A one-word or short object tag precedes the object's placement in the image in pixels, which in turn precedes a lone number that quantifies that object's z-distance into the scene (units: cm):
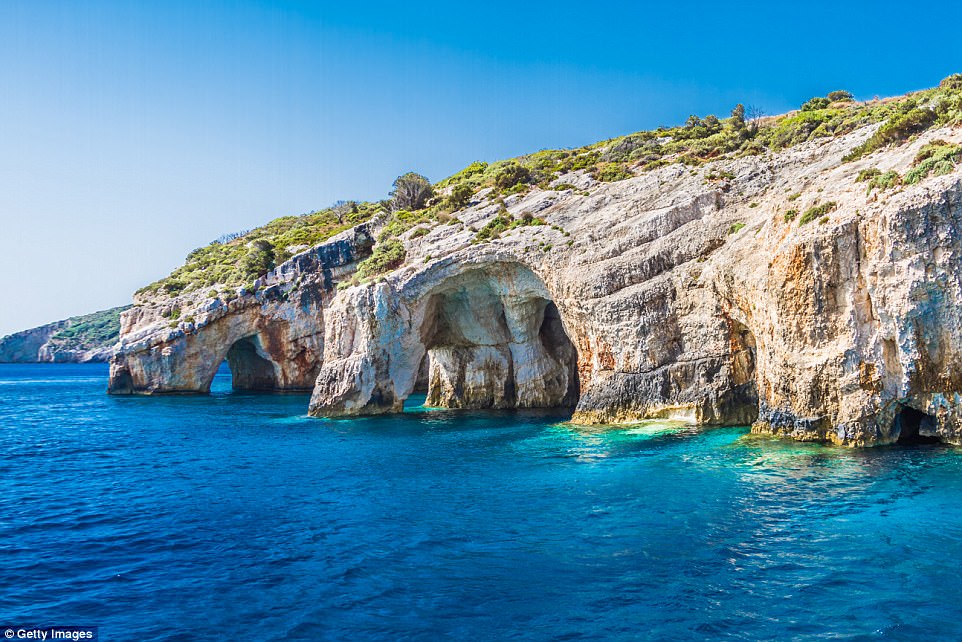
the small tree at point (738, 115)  5072
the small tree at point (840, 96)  5522
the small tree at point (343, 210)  8148
